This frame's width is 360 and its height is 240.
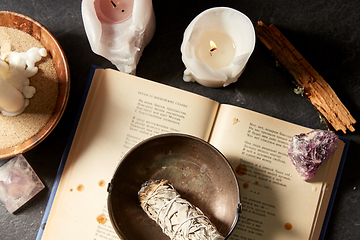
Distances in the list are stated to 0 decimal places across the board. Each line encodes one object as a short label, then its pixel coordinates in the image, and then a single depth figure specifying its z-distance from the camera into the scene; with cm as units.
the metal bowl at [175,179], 50
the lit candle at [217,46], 53
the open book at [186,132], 58
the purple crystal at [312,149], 55
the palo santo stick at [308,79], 59
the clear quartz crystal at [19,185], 59
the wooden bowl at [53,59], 51
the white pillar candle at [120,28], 52
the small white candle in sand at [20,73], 51
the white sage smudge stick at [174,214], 45
